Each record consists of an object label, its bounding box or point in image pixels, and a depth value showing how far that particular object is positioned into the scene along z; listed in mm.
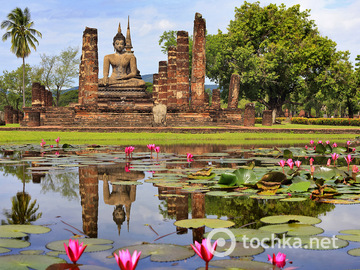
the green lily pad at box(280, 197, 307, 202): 4586
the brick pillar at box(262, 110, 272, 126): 31969
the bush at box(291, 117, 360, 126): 41031
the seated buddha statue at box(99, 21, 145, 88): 32781
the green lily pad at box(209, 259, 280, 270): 2424
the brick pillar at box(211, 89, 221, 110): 40031
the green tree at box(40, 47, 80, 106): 63812
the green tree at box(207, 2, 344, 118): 42219
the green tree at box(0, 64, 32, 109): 65188
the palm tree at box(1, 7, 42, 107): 53438
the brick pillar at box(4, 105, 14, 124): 34481
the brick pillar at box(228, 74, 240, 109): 33656
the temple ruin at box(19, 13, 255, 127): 23562
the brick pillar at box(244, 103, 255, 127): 27297
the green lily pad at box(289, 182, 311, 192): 4977
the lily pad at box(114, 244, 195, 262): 2604
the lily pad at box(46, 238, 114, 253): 2779
